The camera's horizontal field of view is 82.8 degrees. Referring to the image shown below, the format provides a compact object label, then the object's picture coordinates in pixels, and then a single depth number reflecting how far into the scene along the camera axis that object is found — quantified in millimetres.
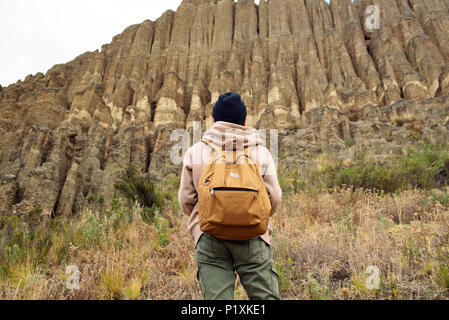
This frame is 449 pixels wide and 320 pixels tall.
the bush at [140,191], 6410
